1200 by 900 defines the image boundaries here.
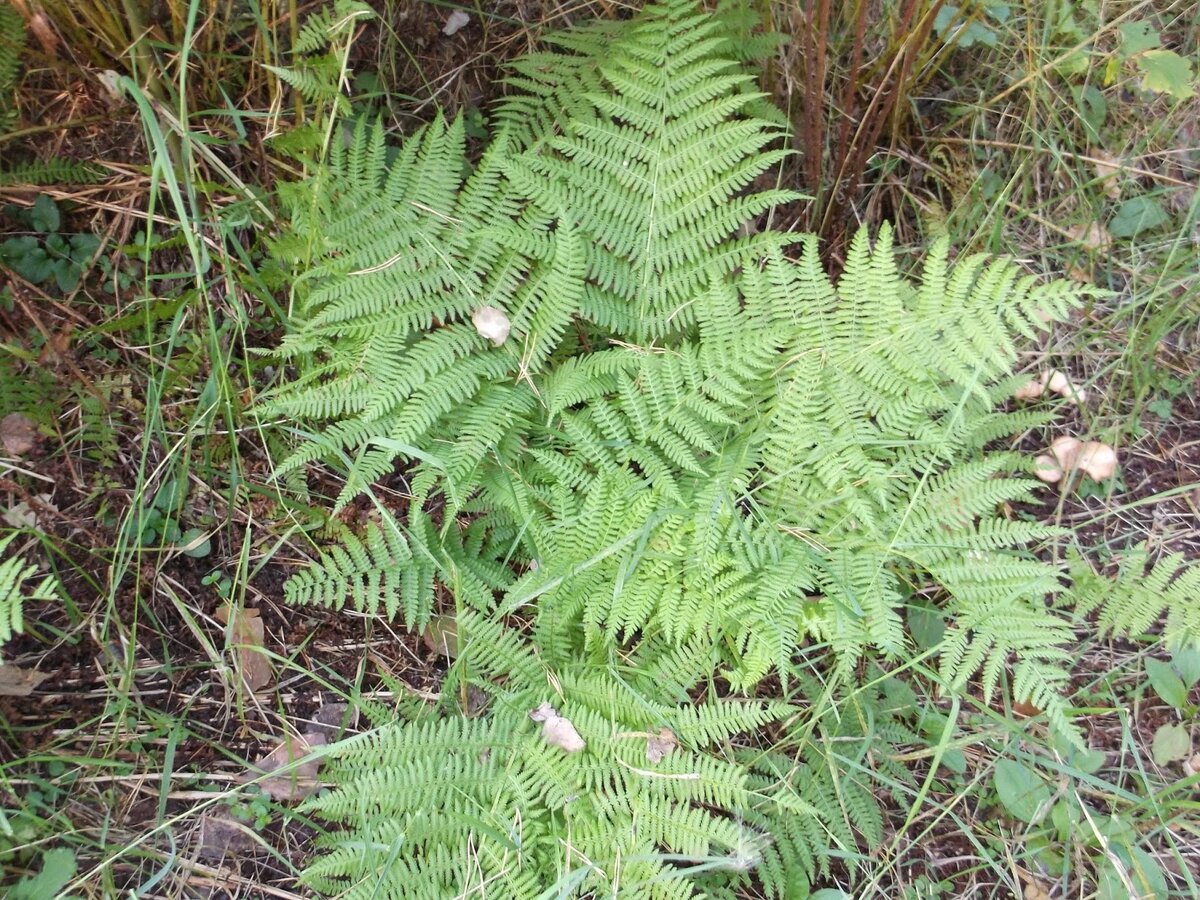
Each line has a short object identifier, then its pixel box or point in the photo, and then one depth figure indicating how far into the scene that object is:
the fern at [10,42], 2.53
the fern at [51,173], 2.65
